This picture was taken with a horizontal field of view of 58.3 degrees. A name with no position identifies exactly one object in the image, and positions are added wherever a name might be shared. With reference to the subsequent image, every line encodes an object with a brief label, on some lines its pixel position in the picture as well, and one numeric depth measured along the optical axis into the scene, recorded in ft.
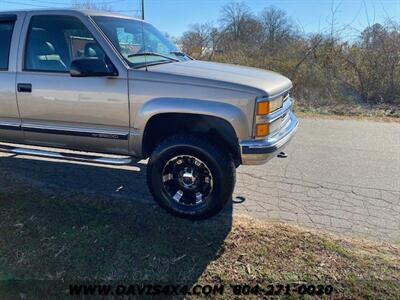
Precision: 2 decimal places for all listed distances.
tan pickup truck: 10.93
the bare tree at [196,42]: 50.57
